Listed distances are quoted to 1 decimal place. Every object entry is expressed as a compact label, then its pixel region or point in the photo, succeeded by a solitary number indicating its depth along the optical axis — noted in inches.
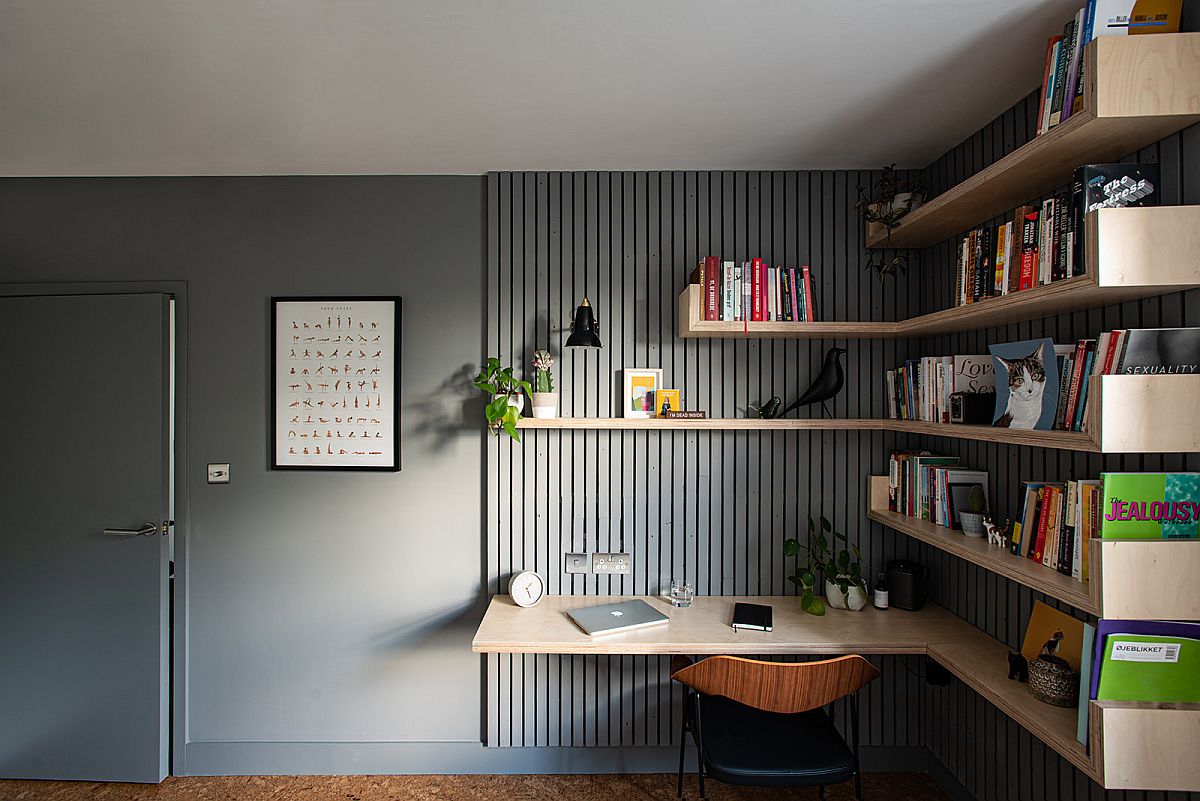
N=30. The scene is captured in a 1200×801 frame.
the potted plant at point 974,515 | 76.7
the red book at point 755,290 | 89.5
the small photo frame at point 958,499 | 80.9
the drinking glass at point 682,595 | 93.7
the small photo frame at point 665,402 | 95.4
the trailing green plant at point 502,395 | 90.0
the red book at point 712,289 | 88.9
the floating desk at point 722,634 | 79.0
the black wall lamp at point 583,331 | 90.7
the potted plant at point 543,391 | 93.7
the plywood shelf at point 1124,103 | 50.8
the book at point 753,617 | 83.7
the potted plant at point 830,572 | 91.0
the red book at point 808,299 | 90.4
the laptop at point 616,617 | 83.4
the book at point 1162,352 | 50.4
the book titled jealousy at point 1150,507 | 50.4
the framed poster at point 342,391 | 98.5
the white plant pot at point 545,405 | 93.7
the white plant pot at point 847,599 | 91.0
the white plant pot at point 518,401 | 93.9
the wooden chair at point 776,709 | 69.4
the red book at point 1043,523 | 63.7
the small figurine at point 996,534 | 71.8
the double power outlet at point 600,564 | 97.7
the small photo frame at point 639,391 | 96.6
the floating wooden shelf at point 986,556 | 55.3
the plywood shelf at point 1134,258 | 50.1
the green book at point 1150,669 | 50.3
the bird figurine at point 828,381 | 92.6
